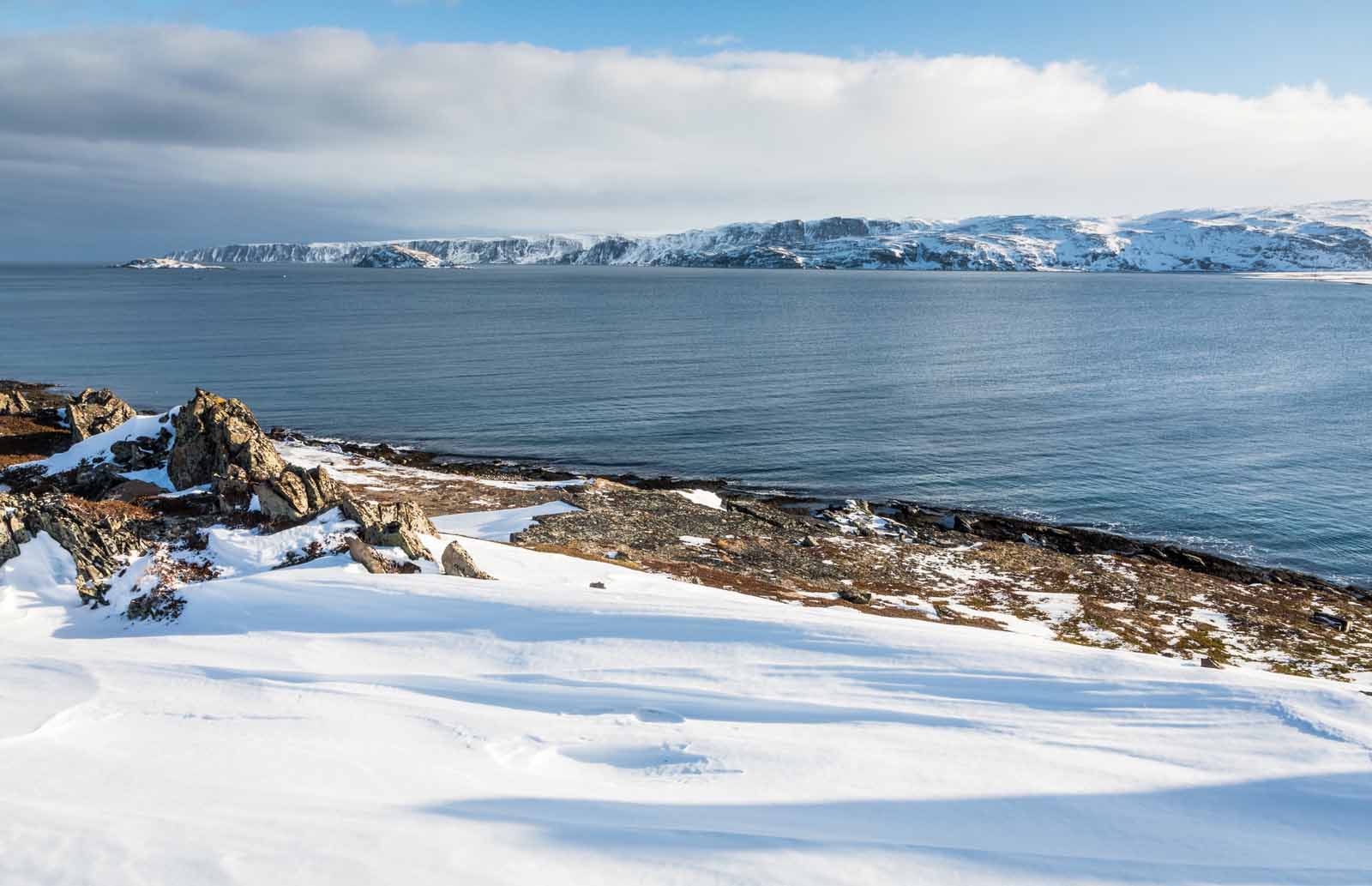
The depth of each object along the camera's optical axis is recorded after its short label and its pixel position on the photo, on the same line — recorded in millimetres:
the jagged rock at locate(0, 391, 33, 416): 46500
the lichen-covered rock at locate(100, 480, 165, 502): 28609
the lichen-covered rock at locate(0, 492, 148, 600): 17188
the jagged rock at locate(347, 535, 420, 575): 18609
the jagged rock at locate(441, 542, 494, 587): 19797
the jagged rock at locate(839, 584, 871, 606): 24984
